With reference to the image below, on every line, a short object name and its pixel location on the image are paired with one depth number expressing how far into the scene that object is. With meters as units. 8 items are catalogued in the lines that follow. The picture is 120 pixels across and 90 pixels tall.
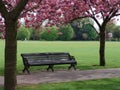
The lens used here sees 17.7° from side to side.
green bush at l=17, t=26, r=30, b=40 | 150.50
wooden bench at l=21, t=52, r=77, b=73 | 18.30
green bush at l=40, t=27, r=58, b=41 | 146.62
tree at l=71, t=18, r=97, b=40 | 149.44
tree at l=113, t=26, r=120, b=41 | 166.62
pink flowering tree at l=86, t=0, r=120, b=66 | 21.47
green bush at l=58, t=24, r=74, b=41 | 150.00
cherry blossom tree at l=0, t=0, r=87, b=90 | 10.91
